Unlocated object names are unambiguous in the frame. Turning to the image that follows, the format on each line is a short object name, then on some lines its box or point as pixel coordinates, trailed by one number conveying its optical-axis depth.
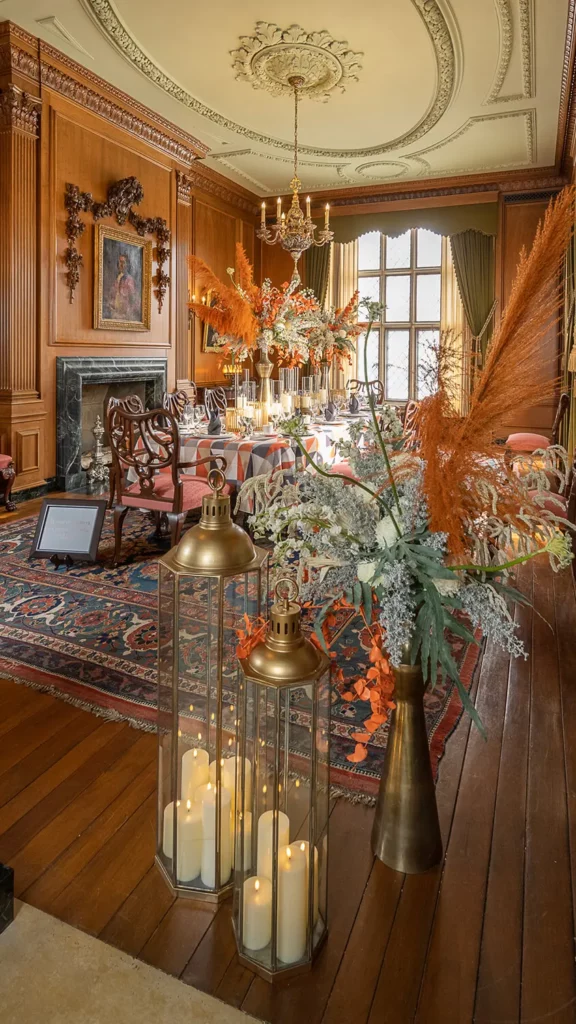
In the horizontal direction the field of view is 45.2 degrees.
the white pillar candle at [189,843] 1.44
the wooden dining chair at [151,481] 3.82
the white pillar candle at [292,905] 1.26
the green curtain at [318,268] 9.45
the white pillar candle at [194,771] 1.49
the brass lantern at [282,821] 1.23
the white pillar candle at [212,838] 1.42
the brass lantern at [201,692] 1.34
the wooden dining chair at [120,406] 3.85
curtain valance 8.56
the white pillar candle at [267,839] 1.29
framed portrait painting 6.42
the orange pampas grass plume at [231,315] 4.45
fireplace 6.08
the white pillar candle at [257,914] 1.27
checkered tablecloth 4.20
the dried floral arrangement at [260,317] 4.48
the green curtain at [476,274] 8.62
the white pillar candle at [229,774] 1.47
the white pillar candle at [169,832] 1.48
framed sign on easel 3.86
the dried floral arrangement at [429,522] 1.13
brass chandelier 5.76
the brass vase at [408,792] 1.50
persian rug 2.23
